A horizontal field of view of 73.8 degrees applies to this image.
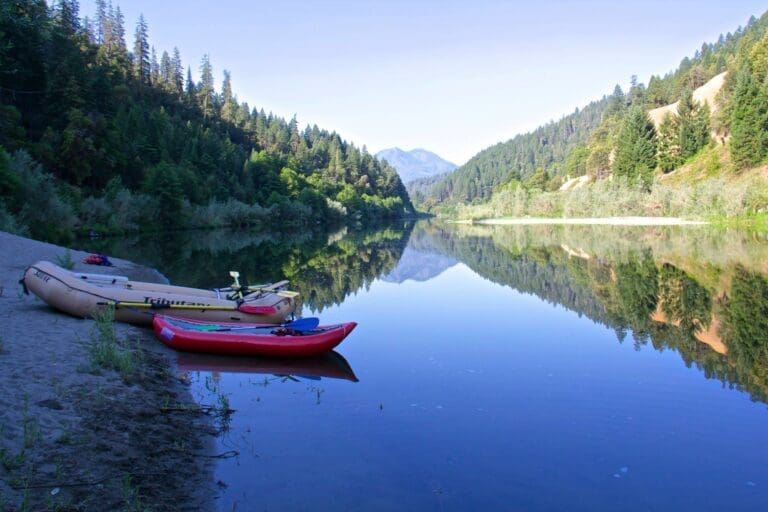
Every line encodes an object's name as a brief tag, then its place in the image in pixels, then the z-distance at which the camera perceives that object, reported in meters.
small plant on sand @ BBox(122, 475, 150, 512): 5.20
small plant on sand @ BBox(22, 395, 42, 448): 5.95
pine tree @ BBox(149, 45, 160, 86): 104.25
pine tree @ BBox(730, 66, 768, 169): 73.31
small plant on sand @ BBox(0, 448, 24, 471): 5.37
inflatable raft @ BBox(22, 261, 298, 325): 12.96
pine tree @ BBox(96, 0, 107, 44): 103.18
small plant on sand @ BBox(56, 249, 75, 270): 19.45
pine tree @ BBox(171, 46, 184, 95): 108.97
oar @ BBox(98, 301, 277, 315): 13.38
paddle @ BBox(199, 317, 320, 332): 12.36
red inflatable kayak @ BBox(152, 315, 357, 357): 11.86
